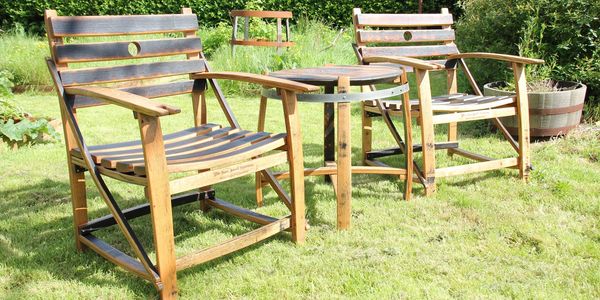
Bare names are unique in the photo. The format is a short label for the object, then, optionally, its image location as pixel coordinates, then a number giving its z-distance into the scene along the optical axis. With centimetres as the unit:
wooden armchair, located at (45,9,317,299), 219
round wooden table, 282
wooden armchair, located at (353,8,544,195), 330
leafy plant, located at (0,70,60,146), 437
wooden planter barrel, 437
